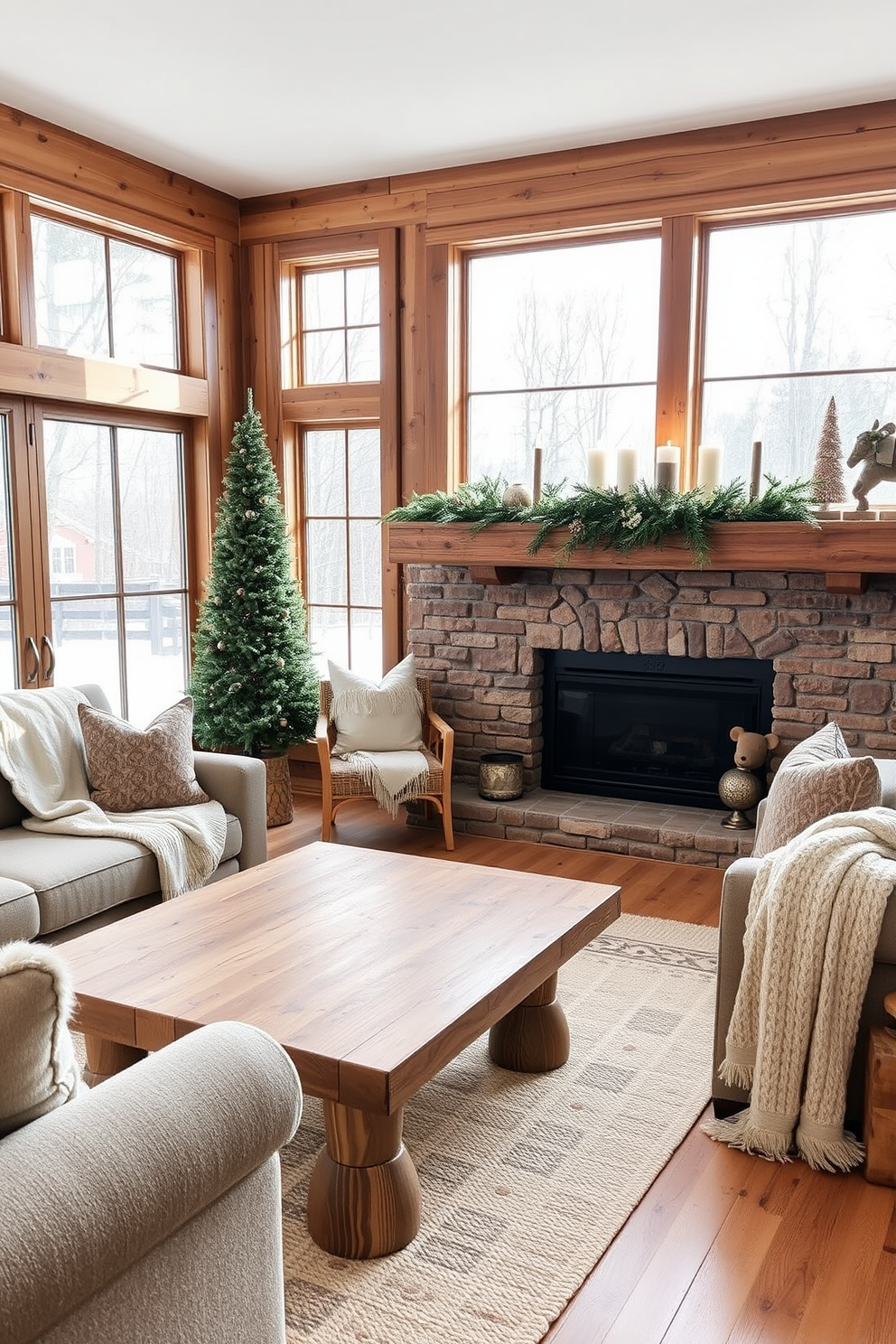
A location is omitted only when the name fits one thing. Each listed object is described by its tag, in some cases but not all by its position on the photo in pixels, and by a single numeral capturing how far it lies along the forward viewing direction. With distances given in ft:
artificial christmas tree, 16.99
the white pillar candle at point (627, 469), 15.48
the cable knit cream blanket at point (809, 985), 8.06
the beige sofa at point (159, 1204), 4.04
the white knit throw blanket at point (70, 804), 11.76
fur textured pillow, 4.33
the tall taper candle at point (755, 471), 14.79
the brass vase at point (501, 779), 16.85
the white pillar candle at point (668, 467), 15.23
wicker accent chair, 15.79
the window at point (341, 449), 18.39
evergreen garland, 14.44
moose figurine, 13.93
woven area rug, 6.68
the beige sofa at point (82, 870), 10.23
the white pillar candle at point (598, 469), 15.62
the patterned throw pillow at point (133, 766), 12.55
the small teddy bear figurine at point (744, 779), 15.38
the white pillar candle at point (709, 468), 15.03
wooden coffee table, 7.10
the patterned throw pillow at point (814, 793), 9.19
